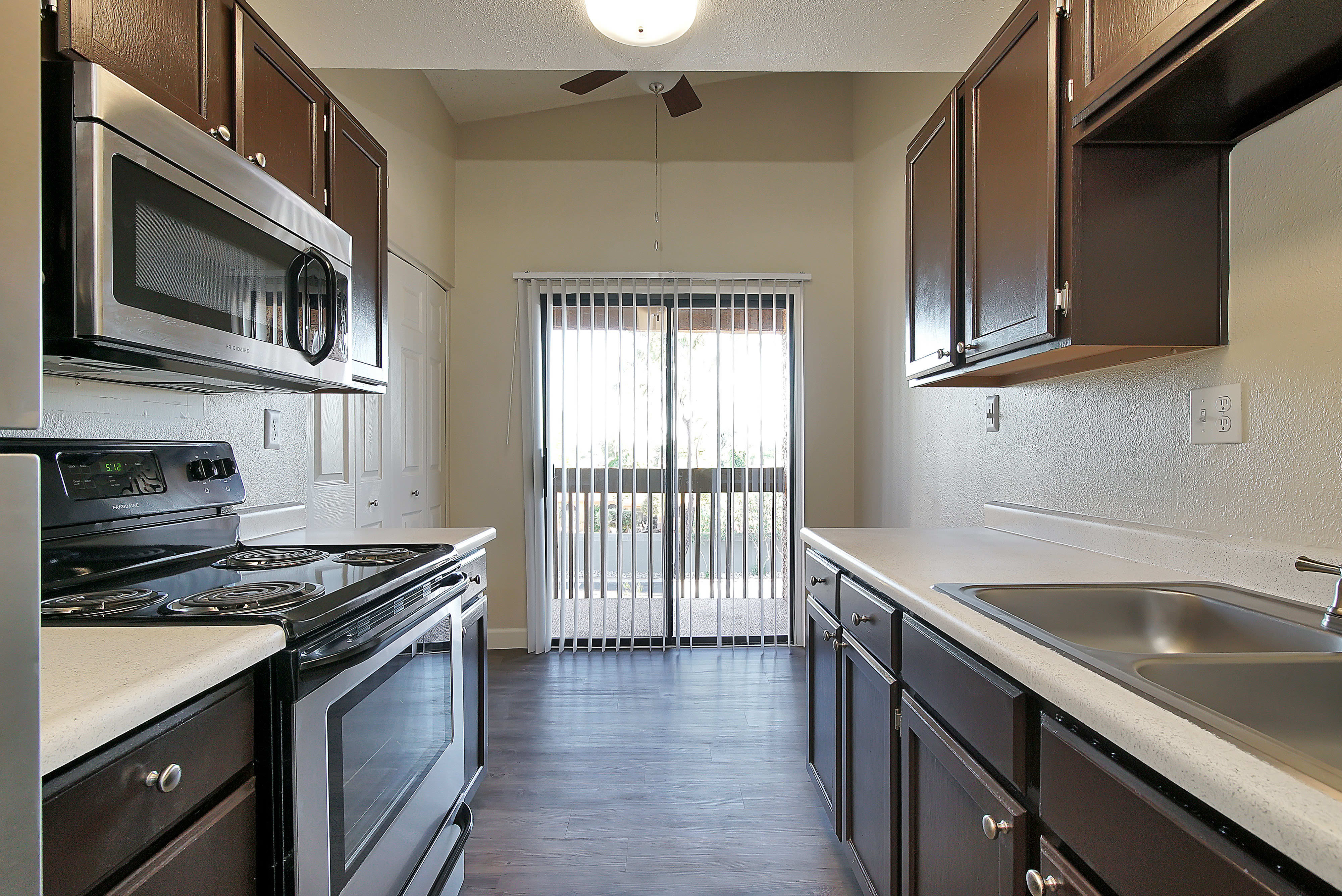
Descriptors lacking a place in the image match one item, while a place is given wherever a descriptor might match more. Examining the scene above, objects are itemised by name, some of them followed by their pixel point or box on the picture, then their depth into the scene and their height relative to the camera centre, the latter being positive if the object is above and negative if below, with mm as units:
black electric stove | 1133 -246
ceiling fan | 2969 +1626
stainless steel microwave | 1006 +352
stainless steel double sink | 847 -297
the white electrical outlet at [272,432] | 2109 +59
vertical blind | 3980 -19
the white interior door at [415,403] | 3197 +242
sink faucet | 908 -176
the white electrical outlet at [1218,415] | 1339 +65
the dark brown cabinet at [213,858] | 770 -503
